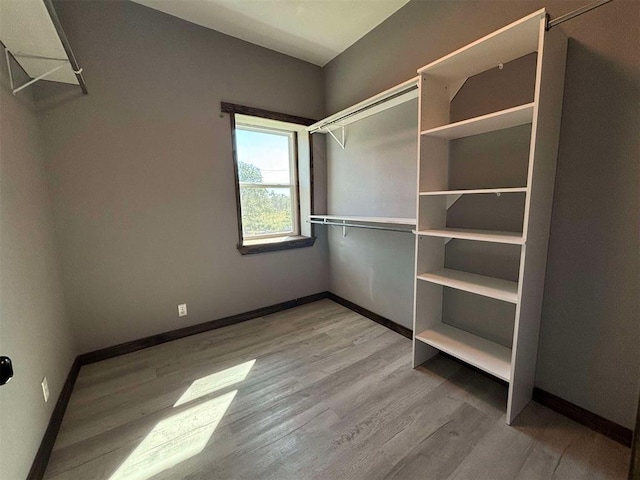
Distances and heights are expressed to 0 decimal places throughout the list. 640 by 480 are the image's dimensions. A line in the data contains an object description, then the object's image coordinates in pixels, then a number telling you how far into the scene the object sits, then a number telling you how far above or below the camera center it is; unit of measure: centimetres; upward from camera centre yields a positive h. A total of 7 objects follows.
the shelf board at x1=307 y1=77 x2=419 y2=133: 183 +79
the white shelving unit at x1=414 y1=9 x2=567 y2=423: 126 -10
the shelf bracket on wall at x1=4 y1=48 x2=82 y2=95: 133 +76
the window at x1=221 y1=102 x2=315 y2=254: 271 +25
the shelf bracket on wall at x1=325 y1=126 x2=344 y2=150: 279 +69
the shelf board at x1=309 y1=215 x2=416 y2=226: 195 -16
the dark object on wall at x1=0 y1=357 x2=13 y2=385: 71 -46
